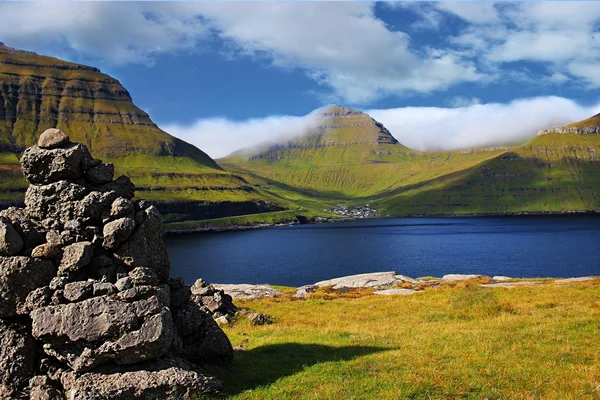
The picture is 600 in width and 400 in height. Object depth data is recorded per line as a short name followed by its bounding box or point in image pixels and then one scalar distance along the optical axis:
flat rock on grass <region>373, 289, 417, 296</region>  58.40
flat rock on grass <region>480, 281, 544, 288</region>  59.88
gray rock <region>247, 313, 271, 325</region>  38.00
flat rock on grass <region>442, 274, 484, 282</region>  75.50
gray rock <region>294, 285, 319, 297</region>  65.57
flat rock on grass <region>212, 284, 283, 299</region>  66.77
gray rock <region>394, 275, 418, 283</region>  76.19
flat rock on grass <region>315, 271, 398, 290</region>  74.69
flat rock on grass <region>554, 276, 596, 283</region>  59.37
